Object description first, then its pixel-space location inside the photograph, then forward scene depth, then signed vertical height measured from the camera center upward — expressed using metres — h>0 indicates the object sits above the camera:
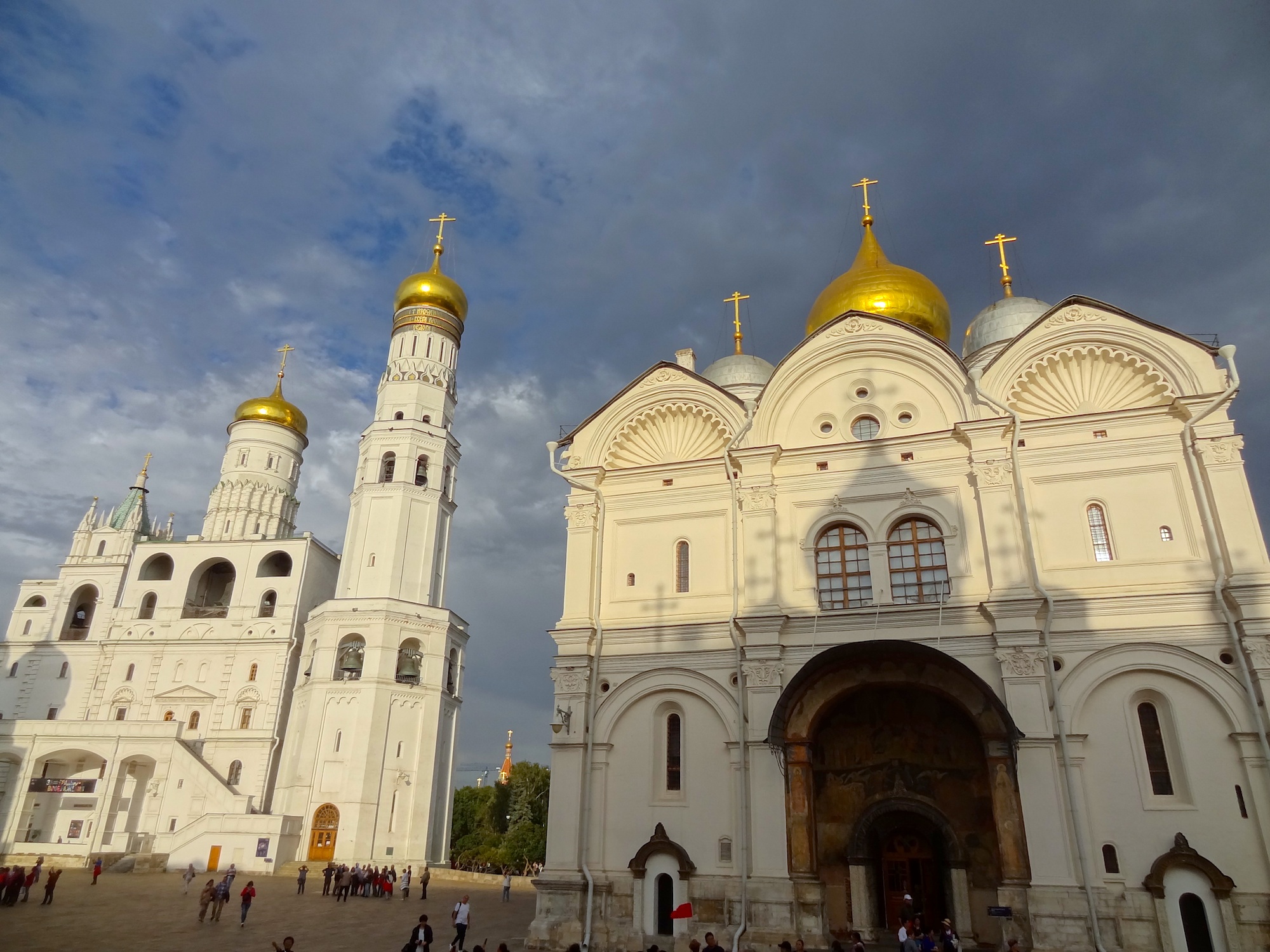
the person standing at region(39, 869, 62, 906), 19.41 -0.75
